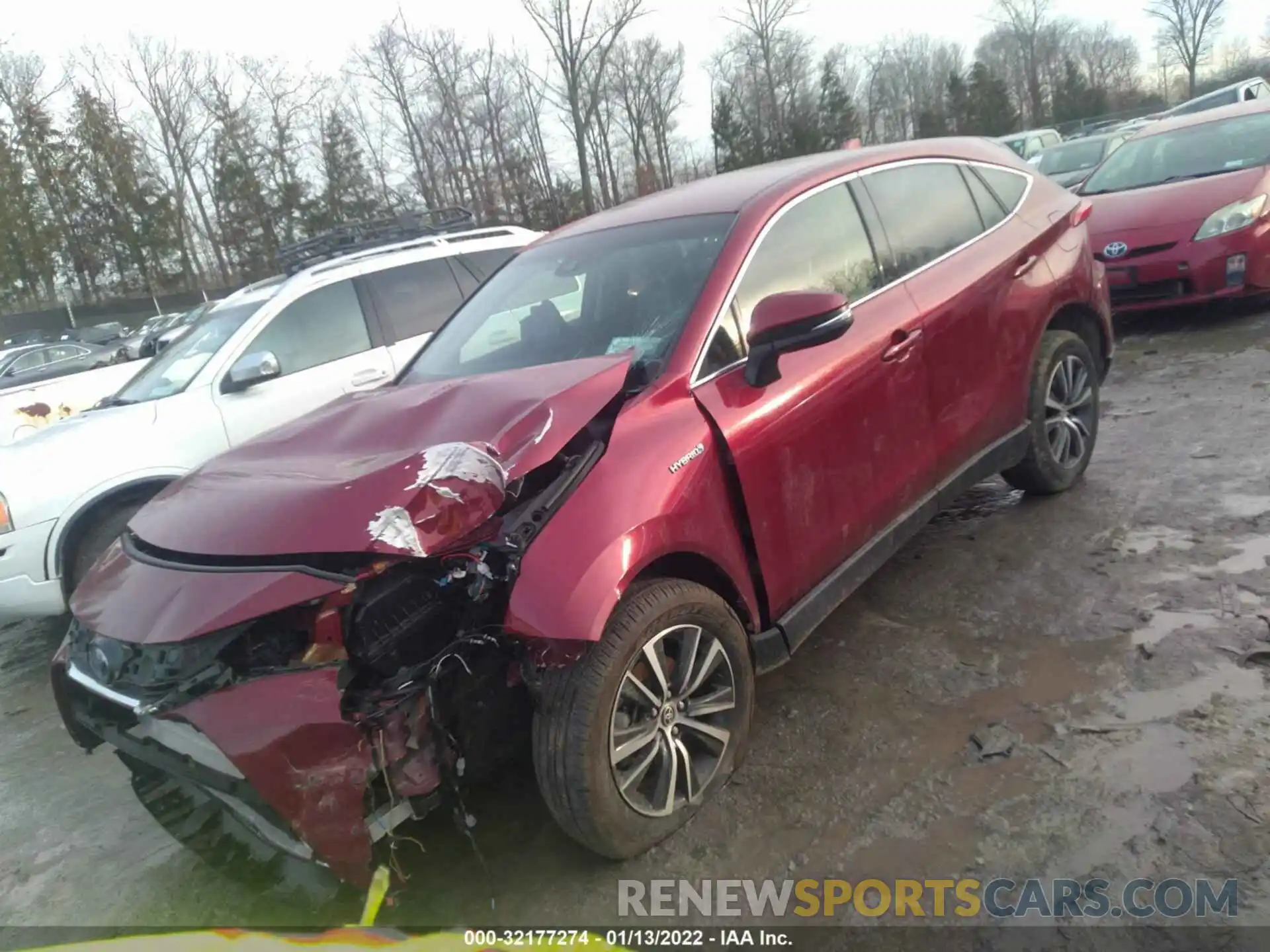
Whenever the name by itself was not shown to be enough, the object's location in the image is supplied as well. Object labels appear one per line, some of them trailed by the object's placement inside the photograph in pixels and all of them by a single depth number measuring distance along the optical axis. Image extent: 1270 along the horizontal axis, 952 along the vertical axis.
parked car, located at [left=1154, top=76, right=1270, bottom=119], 19.38
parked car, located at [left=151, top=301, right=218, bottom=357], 9.34
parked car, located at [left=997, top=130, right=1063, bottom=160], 22.00
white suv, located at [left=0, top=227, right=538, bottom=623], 4.79
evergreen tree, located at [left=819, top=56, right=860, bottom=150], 54.38
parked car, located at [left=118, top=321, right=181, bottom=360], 25.12
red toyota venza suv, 2.22
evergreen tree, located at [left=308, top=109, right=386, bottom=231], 49.44
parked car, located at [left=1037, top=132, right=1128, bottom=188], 15.73
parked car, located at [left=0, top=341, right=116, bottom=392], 19.12
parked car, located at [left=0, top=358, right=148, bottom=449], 7.79
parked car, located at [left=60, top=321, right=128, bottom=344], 32.09
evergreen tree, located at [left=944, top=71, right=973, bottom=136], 54.56
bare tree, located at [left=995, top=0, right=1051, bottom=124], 63.84
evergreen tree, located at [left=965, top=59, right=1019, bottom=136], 53.28
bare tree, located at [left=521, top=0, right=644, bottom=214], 35.81
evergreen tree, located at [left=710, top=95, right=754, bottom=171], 49.34
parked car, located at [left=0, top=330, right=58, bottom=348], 36.46
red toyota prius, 6.98
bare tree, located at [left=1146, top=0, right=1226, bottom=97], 58.31
